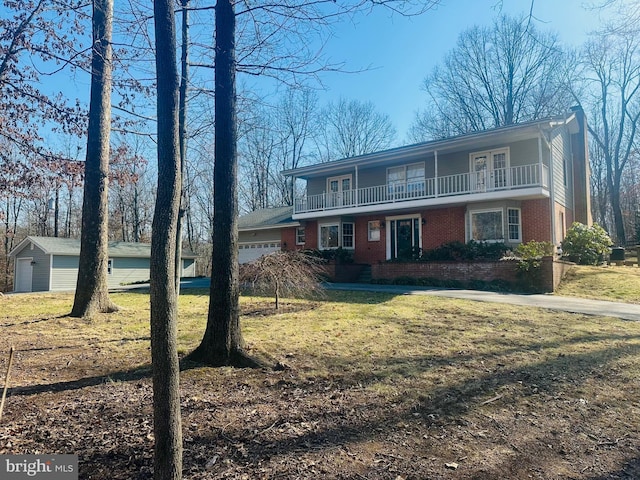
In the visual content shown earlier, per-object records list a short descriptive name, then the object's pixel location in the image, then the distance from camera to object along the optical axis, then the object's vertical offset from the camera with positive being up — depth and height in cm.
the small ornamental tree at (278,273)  941 -27
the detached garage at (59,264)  2475 -3
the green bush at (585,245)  1625 +61
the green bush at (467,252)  1516 +35
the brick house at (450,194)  1611 +316
